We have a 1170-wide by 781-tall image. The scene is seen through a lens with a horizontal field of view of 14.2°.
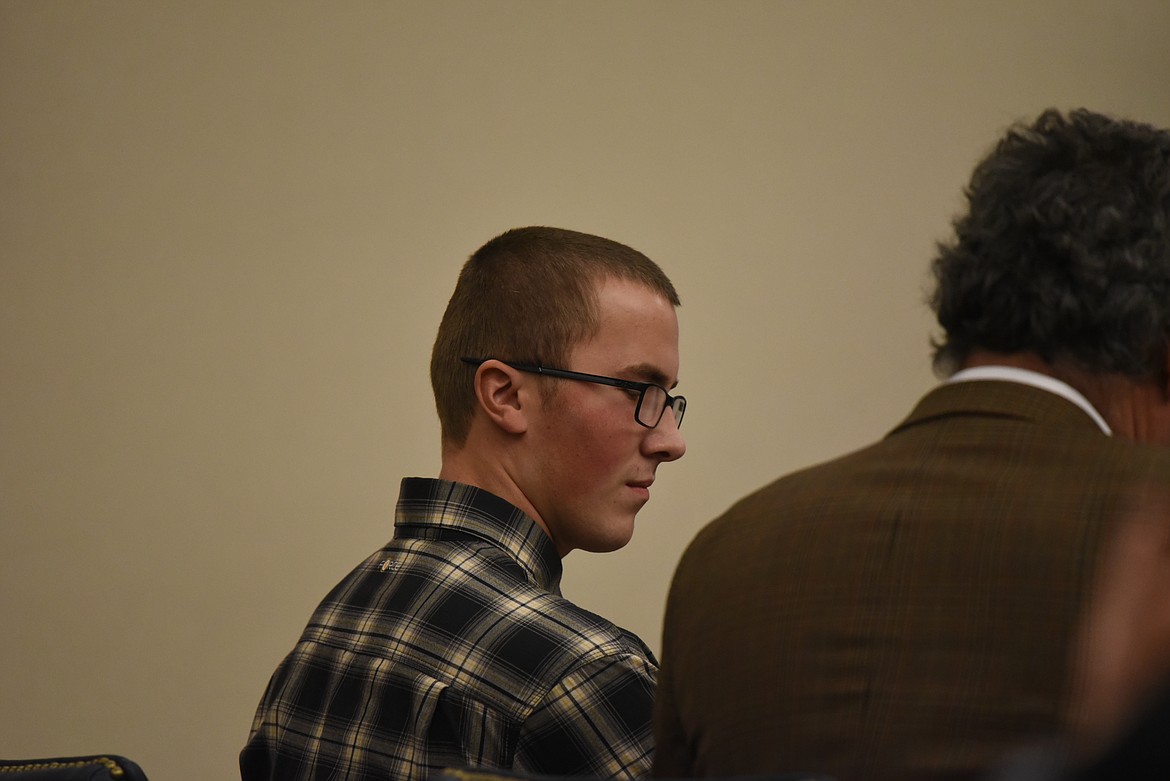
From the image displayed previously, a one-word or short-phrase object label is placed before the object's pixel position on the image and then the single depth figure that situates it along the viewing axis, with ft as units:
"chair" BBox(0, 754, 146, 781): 10.22
